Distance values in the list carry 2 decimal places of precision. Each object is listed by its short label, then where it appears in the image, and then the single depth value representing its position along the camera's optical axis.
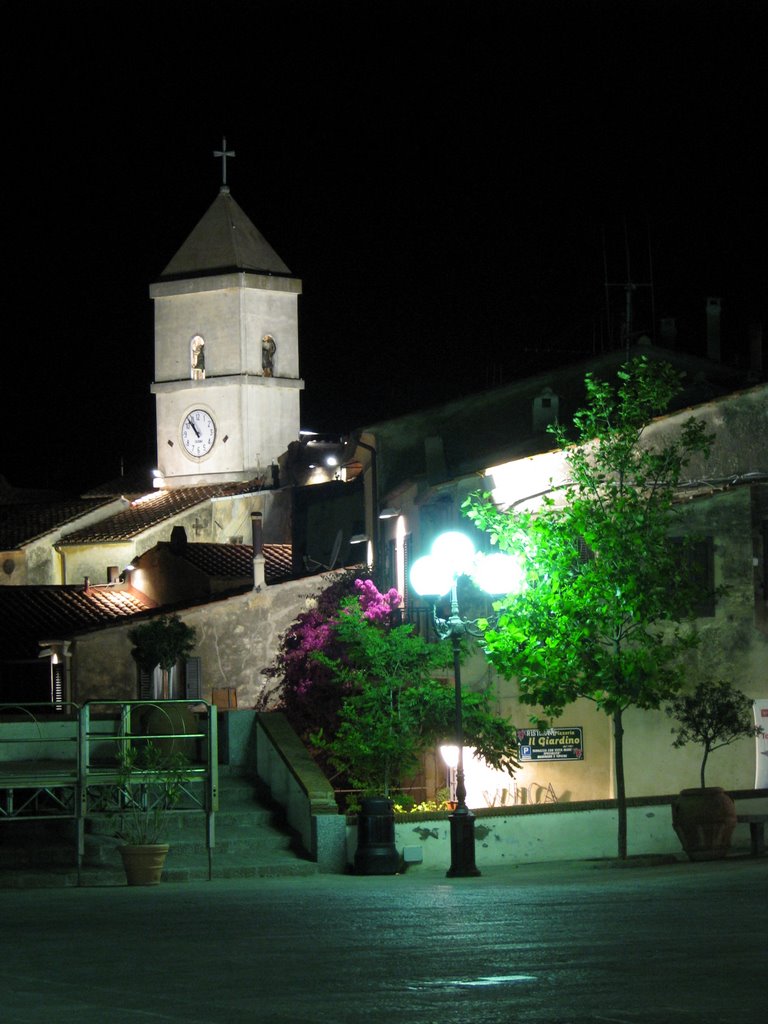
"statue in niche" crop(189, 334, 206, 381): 64.88
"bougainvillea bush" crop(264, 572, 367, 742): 35.66
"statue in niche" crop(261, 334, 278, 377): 65.00
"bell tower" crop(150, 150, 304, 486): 64.00
